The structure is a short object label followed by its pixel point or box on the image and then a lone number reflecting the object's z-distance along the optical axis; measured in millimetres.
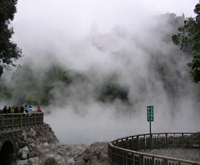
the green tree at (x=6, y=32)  9630
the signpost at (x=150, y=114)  10227
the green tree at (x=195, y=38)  8812
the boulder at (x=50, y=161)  10164
